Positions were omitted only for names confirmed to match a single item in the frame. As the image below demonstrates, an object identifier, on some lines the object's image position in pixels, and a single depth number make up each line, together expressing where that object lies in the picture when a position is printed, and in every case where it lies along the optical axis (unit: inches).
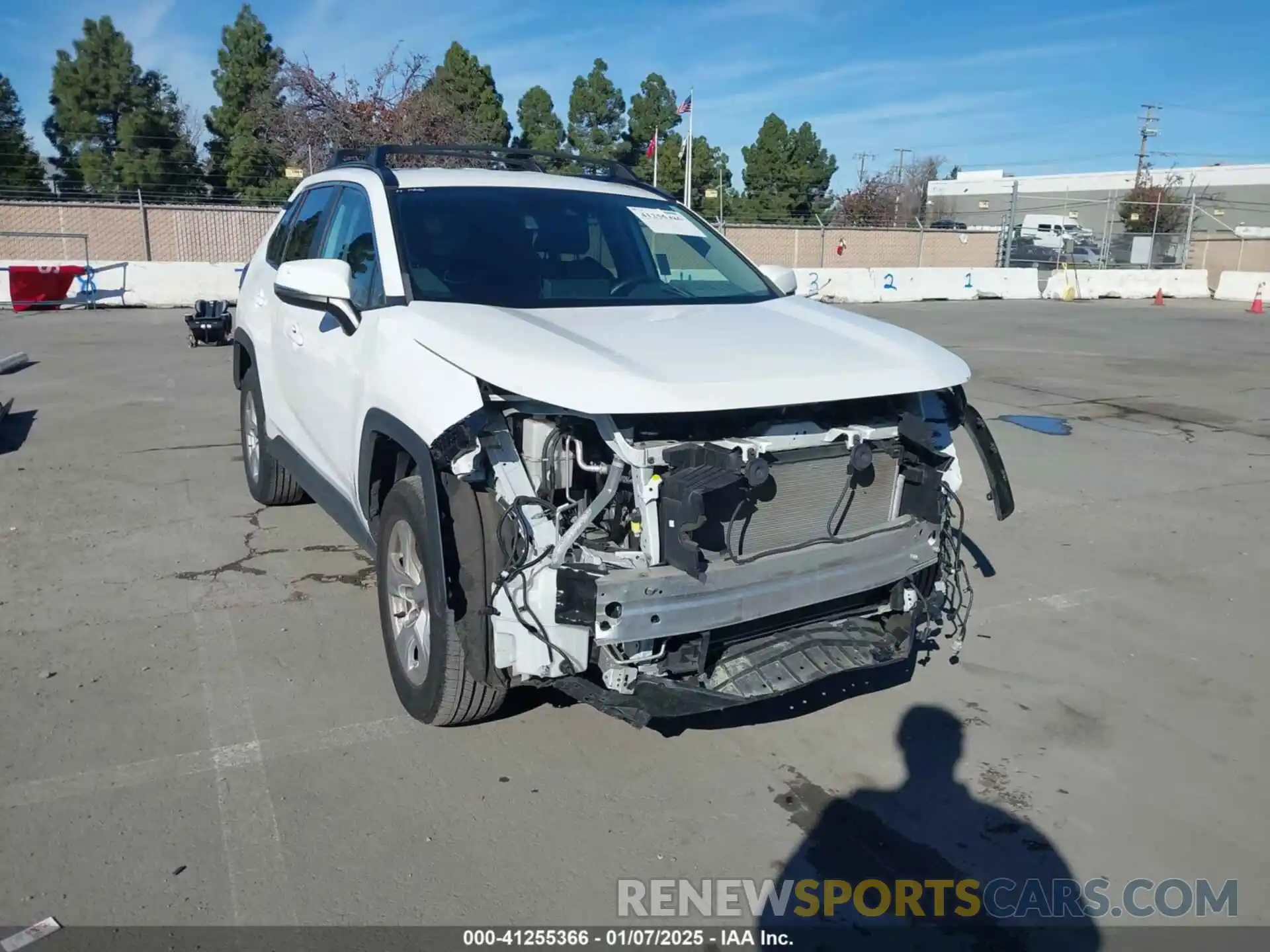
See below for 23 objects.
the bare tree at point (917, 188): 2501.2
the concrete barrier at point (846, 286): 1007.6
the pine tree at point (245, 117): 1459.2
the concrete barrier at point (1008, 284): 1145.4
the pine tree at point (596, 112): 1977.1
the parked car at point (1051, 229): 1670.8
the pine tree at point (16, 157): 1338.6
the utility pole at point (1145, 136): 2704.2
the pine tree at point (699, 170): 1909.8
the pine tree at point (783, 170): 2017.7
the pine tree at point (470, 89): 1636.3
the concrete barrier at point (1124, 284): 1171.9
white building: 2363.4
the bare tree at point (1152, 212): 2003.0
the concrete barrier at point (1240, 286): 1220.5
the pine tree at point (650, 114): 2004.2
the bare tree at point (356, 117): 1270.9
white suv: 124.4
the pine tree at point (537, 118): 1908.2
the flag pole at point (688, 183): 1444.3
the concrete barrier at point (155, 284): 772.6
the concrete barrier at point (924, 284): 1057.5
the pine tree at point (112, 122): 1422.2
